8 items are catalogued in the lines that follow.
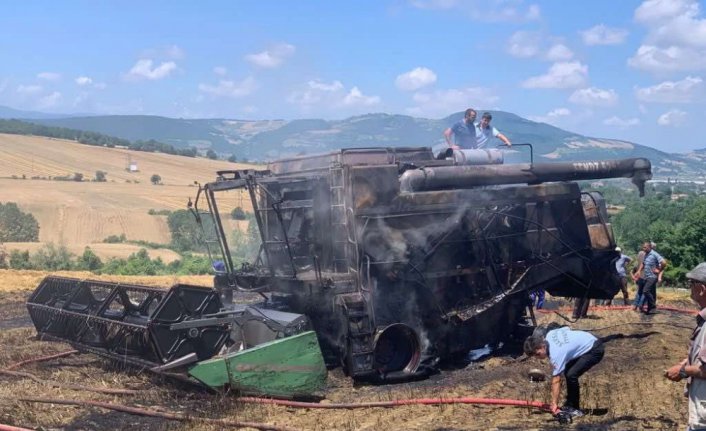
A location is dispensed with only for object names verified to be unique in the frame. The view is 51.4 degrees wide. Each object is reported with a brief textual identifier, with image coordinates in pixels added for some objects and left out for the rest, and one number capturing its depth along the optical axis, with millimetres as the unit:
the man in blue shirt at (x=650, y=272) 15367
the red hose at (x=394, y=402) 8164
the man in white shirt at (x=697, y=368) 4711
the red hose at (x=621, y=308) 15870
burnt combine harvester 9531
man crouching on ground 7438
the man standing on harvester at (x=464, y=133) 12656
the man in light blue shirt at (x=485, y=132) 12789
